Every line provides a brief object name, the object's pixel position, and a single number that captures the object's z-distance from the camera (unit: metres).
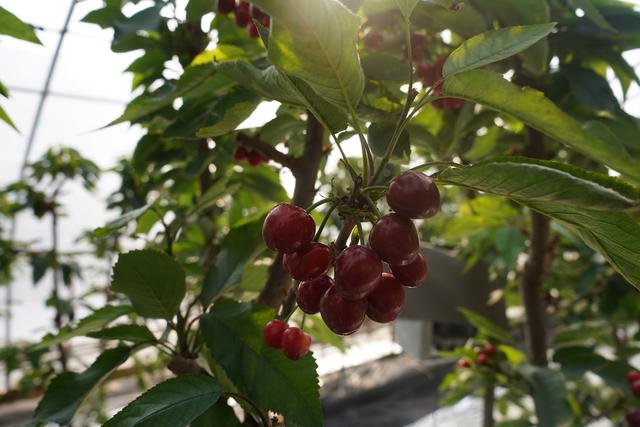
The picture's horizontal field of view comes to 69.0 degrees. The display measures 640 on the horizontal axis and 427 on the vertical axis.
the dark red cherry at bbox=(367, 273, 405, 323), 0.38
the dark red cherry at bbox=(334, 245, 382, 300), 0.33
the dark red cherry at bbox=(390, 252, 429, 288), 0.37
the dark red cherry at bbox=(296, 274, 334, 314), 0.40
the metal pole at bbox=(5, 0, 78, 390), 2.35
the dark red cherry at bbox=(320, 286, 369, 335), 0.37
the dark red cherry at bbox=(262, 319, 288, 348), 0.42
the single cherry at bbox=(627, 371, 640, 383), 1.06
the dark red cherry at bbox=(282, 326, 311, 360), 0.40
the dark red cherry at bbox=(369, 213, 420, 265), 0.33
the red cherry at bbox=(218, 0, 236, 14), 0.69
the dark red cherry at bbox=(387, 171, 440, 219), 0.33
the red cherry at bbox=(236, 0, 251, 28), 0.67
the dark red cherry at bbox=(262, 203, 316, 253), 0.36
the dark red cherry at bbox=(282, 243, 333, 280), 0.37
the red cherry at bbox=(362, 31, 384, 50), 0.63
